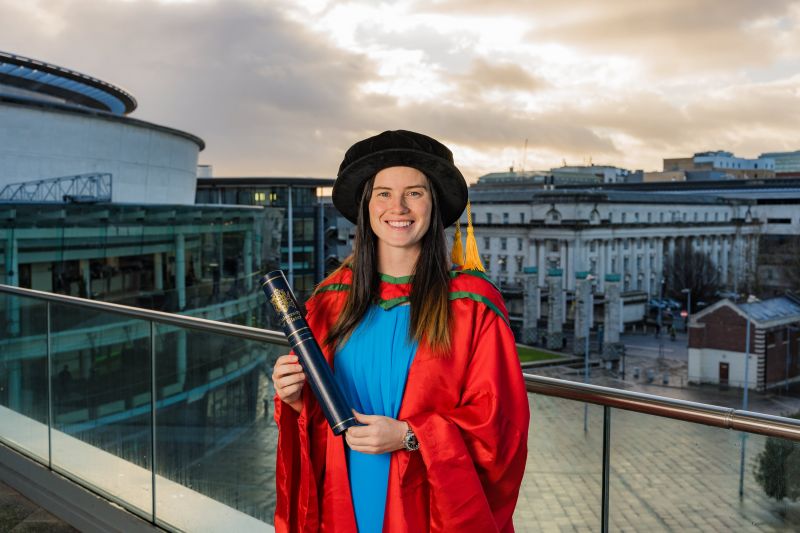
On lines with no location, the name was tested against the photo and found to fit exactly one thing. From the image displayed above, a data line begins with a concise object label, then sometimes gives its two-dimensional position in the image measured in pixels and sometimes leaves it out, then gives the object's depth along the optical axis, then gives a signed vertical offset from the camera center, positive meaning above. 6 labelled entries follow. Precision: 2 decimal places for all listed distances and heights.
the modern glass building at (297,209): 56.72 +1.08
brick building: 41.09 -6.32
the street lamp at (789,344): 44.34 -6.53
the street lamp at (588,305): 49.85 -6.11
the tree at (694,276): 79.06 -4.87
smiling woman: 2.05 -0.43
